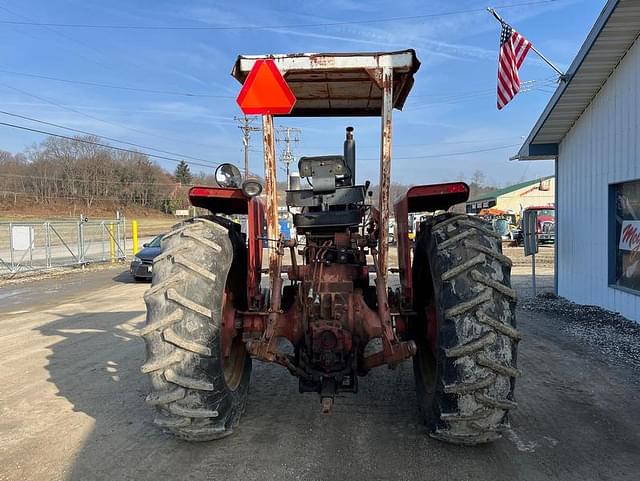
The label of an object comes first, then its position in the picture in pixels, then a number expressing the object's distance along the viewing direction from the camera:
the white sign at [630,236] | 8.55
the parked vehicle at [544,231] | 30.38
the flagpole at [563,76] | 9.73
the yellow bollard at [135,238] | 24.01
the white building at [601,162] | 8.48
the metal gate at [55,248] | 18.41
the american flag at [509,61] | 10.99
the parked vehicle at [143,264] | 16.70
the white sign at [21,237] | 18.22
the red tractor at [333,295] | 3.35
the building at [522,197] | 56.28
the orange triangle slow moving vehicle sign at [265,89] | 3.94
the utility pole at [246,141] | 44.12
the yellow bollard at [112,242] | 24.30
